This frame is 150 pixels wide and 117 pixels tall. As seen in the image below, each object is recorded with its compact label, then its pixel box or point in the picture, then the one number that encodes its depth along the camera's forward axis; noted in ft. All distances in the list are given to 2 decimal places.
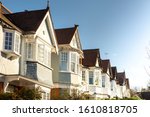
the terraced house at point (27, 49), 66.39
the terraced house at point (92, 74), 127.17
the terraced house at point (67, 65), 95.91
